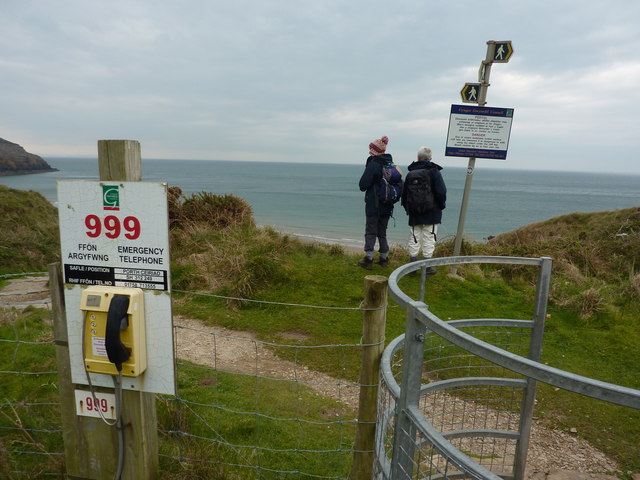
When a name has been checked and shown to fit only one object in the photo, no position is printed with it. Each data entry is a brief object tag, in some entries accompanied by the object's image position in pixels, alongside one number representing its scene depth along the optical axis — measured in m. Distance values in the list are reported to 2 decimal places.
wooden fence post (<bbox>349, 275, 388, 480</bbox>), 2.63
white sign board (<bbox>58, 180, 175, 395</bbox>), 2.32
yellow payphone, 2.25
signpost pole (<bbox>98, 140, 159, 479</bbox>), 2.34
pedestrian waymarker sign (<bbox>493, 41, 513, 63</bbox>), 7.19
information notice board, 7.54
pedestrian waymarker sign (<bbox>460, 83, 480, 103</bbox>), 7.54
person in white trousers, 7.32
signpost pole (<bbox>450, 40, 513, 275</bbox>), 7.25
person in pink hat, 7.47
